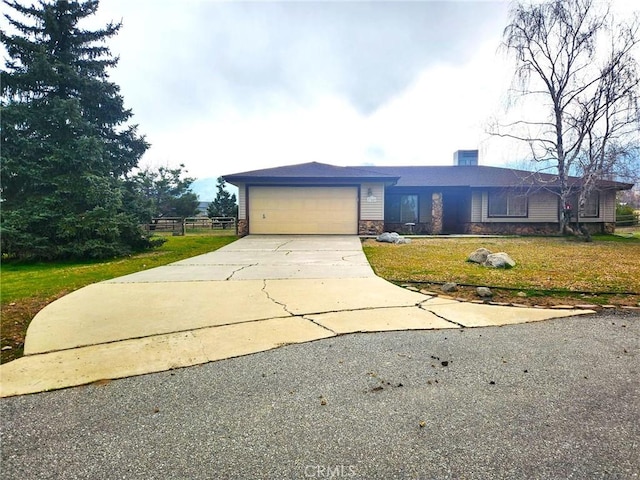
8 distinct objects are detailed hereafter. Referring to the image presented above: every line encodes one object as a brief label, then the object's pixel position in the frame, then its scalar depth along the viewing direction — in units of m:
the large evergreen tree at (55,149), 8.39
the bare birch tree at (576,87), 11.82
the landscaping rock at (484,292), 4.57
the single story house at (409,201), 14.84
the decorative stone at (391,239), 12.14
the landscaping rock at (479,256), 7.20
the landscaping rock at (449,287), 4.91
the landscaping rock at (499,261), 6.65
